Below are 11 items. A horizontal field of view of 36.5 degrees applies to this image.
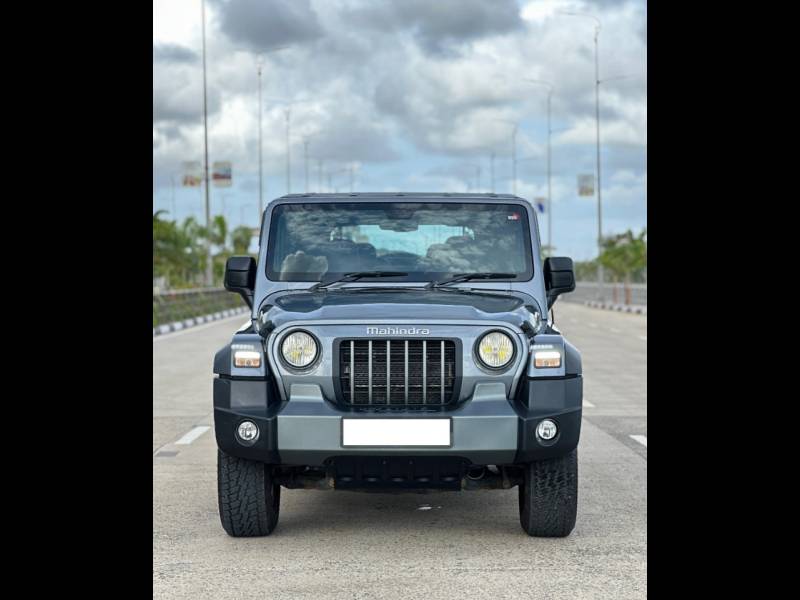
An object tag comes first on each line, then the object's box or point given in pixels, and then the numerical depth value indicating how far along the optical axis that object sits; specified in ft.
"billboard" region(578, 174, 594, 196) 200.44
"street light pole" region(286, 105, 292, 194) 228.84
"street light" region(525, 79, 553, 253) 228.39
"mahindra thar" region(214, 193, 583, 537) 20.56
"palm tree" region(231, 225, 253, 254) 344.08
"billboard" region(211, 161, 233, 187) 186.91
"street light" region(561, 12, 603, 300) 173.42
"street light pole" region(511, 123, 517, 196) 279.49
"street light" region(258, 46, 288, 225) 201.33
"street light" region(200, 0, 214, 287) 150.00
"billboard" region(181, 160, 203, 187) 179.42
